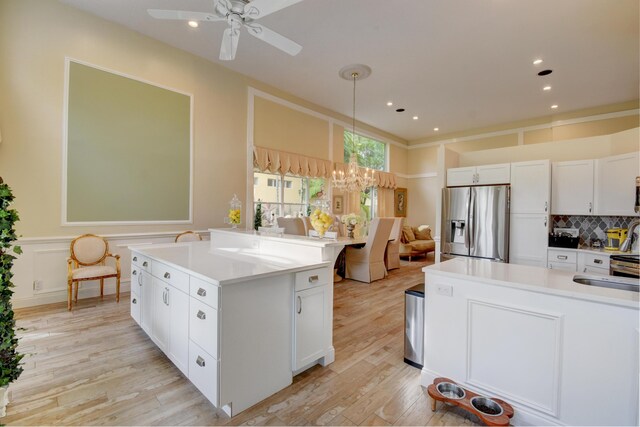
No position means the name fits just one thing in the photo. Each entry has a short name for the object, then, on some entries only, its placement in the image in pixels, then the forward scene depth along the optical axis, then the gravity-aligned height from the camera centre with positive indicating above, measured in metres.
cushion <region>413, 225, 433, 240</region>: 7.84 -0.56
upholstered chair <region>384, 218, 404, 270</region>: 5.69 -0.76
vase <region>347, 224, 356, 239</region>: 4.30 -0.27
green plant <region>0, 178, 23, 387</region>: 1.38 -0.46
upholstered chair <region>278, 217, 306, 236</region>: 5.11 -0.26
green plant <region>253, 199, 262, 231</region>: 5.28 -0.15
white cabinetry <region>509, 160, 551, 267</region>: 4.14 +0.05
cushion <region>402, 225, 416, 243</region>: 7.45 -0.59
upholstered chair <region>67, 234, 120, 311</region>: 3.38 -0.72
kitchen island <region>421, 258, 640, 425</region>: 1.37 -0.72
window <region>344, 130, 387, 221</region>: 7.95 +1.64
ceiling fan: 2.37 +1.74
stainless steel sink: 1.65 -0.40
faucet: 3.57 -0.26
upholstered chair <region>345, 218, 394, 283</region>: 4.84 -0.78
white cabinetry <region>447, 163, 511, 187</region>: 4.47 +0.66
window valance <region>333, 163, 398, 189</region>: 8.00 +1.00
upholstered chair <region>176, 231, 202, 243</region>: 4.36 -0.44
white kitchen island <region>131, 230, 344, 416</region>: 1.66 -0.72
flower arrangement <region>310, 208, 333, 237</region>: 2.41 -0.09
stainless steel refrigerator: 4.39 -0.13
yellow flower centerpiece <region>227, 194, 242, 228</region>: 3.70 -0.08
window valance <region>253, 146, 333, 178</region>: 5.47 +1.01
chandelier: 4.83 +1.05
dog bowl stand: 1.51 -1.12
